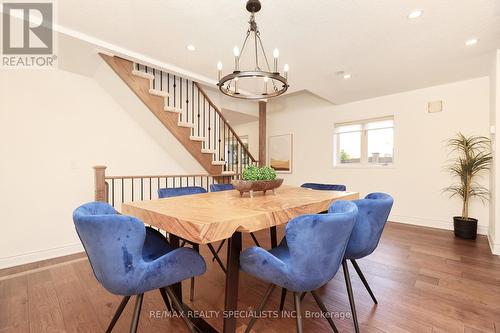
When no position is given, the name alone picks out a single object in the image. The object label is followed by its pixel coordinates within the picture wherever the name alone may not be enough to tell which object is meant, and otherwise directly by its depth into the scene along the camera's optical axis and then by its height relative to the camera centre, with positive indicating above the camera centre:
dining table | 1.12 -0.28
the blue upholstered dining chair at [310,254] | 1.13 -0.44
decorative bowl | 1.99 -0.17
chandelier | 1.95 +1.40
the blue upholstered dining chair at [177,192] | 2.33 -0.28
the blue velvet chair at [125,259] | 1.06 -0.47
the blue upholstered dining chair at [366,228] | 1.59 -0.43
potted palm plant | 3.46 -0.06
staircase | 3.13 +0.96
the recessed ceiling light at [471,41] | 2.60 +1.43
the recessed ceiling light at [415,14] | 2.13 +1.42
